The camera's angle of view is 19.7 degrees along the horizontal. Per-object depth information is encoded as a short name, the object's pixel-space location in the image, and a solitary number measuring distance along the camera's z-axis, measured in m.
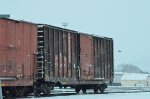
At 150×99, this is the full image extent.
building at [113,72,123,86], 137.40
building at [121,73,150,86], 125.07
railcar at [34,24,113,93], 25.46
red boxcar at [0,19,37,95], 21.45
